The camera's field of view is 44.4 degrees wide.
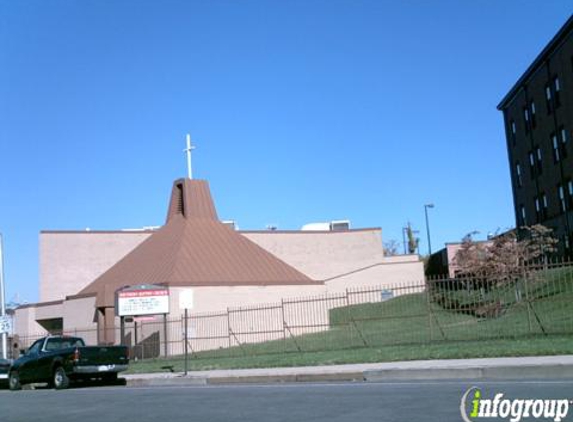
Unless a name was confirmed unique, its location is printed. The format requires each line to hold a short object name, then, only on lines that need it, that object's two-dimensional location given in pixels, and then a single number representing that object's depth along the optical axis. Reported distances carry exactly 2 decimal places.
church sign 30.55
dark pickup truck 20.47
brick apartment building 41.41
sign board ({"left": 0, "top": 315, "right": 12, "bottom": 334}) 31.49
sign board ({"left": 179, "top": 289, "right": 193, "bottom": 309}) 21.03
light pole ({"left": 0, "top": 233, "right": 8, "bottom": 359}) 32.34
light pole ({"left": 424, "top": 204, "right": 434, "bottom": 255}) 75.31
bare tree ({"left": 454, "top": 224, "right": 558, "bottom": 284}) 36.94
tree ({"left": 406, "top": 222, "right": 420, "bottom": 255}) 90.94
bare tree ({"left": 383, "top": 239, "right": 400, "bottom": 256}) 94.03
